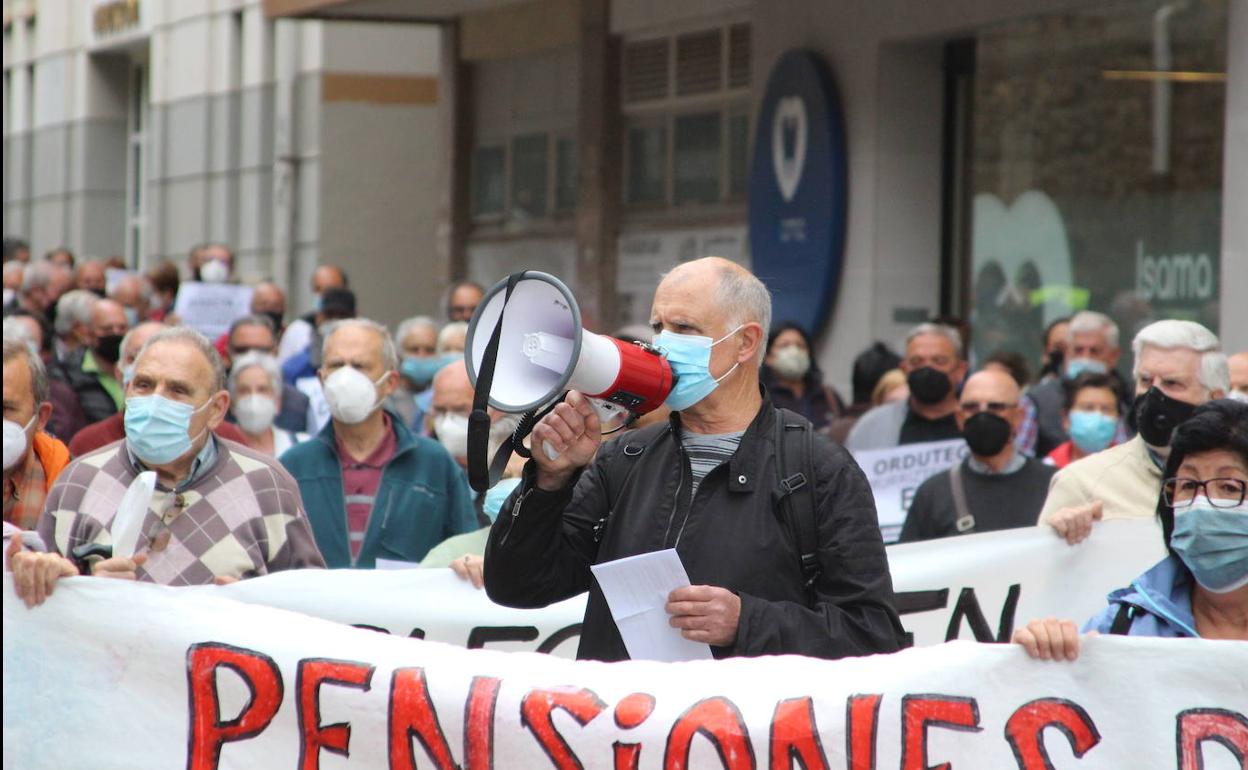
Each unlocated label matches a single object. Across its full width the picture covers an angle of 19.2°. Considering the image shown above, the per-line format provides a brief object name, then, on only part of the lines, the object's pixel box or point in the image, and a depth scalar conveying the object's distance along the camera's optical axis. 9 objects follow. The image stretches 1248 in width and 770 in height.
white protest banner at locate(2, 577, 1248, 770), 6.81
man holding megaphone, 6.68
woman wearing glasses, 7.06
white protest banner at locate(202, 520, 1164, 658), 9.66
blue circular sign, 23.97
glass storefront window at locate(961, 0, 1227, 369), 19.98
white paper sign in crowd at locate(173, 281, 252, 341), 24.24
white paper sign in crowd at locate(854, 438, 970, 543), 14.14
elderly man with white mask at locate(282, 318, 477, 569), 11.33
